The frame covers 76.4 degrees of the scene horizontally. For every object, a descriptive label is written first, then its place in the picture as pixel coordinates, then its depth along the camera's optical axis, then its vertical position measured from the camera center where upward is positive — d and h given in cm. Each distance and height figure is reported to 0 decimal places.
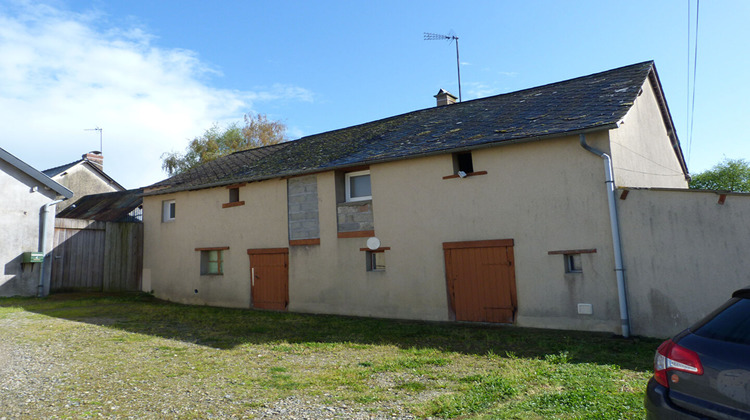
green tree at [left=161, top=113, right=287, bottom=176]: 3097 +823
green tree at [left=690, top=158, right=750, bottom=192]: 3173 +480
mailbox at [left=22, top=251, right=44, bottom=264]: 1330 +49
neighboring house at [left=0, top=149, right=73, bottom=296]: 1311 +145
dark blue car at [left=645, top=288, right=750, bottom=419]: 256 -69
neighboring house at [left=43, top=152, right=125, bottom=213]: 2388 +500
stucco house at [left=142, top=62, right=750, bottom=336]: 802 +81
